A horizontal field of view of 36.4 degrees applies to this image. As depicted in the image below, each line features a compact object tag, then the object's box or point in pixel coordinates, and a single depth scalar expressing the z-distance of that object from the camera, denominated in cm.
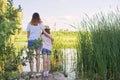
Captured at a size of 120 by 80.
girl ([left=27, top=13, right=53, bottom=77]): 446
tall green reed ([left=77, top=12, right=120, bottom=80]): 404
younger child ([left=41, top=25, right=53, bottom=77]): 462
